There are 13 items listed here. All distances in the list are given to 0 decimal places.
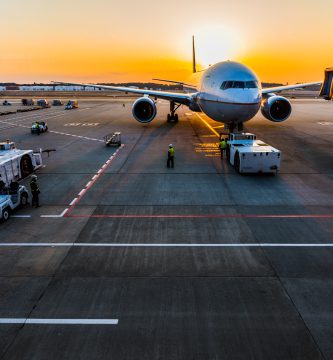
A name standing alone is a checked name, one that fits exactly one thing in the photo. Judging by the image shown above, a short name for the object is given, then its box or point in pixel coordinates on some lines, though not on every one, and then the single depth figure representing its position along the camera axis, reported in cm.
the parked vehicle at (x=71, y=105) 7194
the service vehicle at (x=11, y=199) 1337
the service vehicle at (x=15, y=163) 1716
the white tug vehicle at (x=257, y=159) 1939
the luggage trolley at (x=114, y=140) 2908
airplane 2478
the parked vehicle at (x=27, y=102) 8262
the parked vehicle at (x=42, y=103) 7506
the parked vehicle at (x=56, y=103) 8306
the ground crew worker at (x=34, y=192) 1462
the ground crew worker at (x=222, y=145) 2398
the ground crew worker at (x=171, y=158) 2122
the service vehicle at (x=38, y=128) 3591
